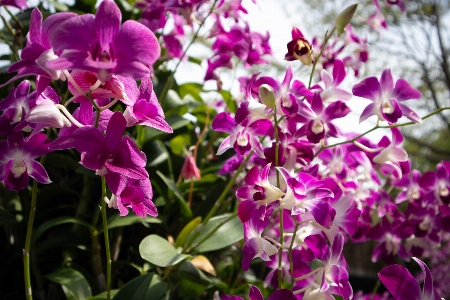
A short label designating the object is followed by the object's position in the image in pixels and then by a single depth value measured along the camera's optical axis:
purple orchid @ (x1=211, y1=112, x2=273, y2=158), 0.57
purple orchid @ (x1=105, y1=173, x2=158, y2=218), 0.39
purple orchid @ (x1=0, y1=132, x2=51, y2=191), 0.47
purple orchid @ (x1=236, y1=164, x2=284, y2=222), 0.48
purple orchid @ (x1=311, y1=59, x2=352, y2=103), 0.57
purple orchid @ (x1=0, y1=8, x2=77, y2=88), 0.36
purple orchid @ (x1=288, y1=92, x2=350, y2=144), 0.54
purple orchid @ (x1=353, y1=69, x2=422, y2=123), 0.56
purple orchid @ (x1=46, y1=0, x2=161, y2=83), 0.34
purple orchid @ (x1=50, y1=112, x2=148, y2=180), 0.37
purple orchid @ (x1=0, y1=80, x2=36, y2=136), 0.44
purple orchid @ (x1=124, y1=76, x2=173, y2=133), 0.40
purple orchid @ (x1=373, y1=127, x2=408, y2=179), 0.60
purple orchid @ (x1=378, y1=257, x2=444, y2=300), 0.38
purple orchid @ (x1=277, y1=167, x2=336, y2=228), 0.46
